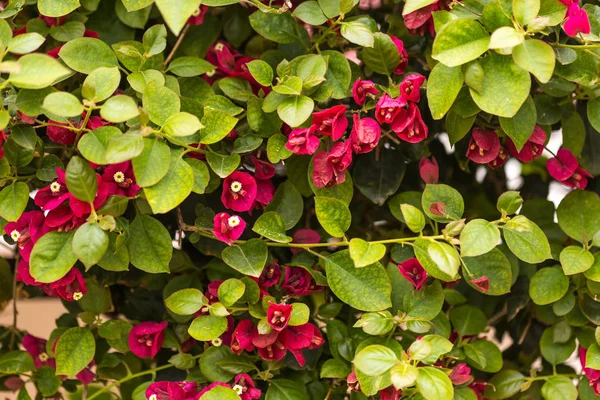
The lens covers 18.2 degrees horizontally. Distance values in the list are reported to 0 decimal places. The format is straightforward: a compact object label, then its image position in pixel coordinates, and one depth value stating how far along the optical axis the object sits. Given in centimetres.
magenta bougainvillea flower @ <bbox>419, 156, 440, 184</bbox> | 149
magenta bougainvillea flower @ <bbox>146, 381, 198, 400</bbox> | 145
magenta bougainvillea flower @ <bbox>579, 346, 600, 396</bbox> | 147
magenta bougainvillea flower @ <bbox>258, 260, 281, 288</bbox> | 146
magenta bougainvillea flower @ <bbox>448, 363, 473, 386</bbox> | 146
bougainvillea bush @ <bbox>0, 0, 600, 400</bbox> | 137
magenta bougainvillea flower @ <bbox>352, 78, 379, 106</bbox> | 143
